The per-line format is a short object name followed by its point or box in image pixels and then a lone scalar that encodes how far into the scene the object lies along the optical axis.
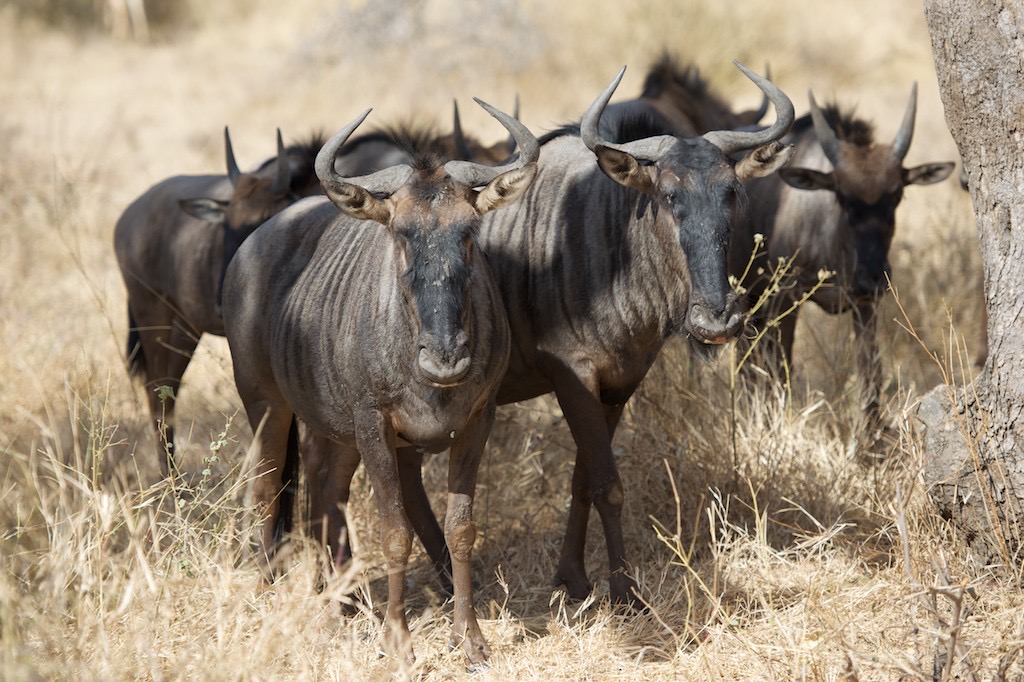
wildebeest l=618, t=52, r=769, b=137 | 14.62
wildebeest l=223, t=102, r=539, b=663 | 7.92
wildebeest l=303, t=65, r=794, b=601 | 8.63
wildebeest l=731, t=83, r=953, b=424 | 12.70
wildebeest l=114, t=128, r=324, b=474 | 13.27
